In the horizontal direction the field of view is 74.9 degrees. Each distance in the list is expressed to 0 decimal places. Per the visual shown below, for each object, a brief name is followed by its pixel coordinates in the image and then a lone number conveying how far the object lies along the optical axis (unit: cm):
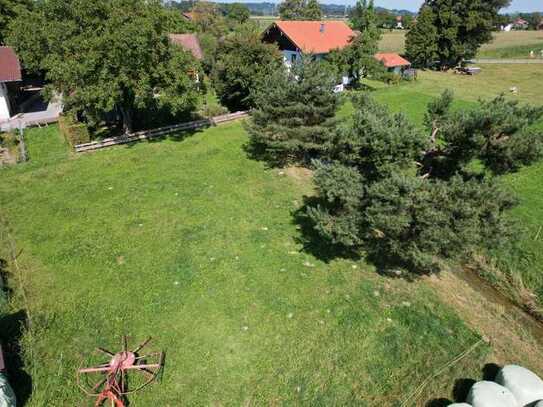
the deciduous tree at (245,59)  2736
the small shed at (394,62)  4509
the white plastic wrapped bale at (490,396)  793
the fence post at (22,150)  2033
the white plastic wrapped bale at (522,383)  822
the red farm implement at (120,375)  840
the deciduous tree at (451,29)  4875
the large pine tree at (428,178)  929
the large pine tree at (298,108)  1819
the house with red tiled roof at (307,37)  3919
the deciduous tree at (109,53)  1869
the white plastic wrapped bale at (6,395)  747
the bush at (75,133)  2155
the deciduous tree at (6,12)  3402
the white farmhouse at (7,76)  2734
